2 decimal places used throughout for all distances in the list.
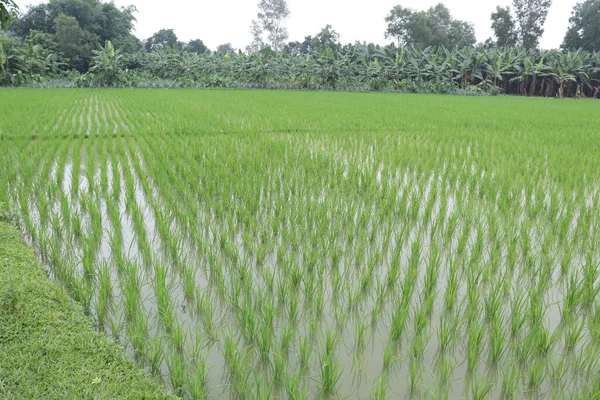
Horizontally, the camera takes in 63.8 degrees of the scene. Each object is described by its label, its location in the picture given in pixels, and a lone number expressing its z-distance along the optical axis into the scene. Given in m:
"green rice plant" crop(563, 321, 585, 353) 2.00
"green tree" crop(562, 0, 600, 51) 33.00
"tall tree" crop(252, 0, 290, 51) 43.44
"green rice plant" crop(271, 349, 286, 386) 1.76
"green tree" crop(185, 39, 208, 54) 47.97
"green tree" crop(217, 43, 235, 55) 72.86
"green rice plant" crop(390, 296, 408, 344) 2.02
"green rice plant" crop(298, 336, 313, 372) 1.85
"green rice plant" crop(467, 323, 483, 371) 1.84
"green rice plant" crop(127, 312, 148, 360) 1.90
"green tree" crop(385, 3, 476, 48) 37.22
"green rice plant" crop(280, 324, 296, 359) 1.96
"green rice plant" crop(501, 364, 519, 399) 1.72
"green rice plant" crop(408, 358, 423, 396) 1.75
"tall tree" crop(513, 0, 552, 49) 35.94
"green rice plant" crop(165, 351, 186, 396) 1.67
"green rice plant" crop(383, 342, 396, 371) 1.84
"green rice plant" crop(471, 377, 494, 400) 1.64
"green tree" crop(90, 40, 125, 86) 21.08
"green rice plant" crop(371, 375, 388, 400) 1.60
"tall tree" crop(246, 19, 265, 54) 43.88
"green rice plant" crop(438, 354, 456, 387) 1.77
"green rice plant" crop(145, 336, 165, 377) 1.81
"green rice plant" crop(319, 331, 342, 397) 1.71
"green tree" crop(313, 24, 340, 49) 36.94
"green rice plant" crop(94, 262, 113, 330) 2.15
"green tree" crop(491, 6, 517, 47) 35.66
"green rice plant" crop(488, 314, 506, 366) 1.90
